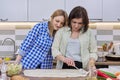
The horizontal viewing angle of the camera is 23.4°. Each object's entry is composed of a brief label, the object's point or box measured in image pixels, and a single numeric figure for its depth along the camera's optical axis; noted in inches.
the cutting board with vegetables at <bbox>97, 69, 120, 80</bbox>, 78.2
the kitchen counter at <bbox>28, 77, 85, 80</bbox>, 78.3
